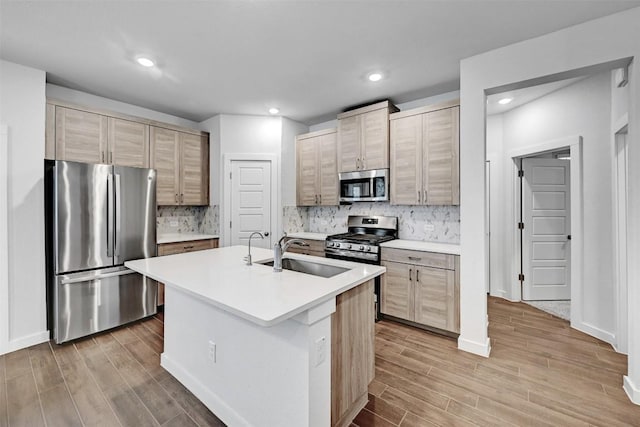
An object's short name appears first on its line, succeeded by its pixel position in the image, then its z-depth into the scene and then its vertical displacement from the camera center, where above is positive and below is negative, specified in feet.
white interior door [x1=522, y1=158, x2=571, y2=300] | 12.76 -1.14
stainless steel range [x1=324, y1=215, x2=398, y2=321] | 10.90 -1.08
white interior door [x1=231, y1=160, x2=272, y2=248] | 13.69 +0.62
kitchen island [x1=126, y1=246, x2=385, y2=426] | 4.48 -2.47
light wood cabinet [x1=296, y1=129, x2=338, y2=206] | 13.44 +2.25
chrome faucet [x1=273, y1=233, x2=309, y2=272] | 6.33 -1.01
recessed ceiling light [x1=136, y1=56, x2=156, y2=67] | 8.47 +4.76
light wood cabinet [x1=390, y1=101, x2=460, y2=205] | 9.94 +2.19
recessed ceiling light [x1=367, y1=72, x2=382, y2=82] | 9.61 +4.83
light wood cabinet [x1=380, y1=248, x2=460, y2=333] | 9.23 -2.67
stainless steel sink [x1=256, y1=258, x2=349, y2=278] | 6.82 -1.41
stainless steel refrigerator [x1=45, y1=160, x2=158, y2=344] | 8.94 -1.06
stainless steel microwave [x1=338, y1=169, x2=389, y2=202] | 11.62 +1.22
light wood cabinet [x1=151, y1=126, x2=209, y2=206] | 12.63 +2.29
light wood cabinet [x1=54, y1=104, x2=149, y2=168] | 9.87 +2.93
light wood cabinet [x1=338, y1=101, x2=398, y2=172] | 11.55 +3.31
